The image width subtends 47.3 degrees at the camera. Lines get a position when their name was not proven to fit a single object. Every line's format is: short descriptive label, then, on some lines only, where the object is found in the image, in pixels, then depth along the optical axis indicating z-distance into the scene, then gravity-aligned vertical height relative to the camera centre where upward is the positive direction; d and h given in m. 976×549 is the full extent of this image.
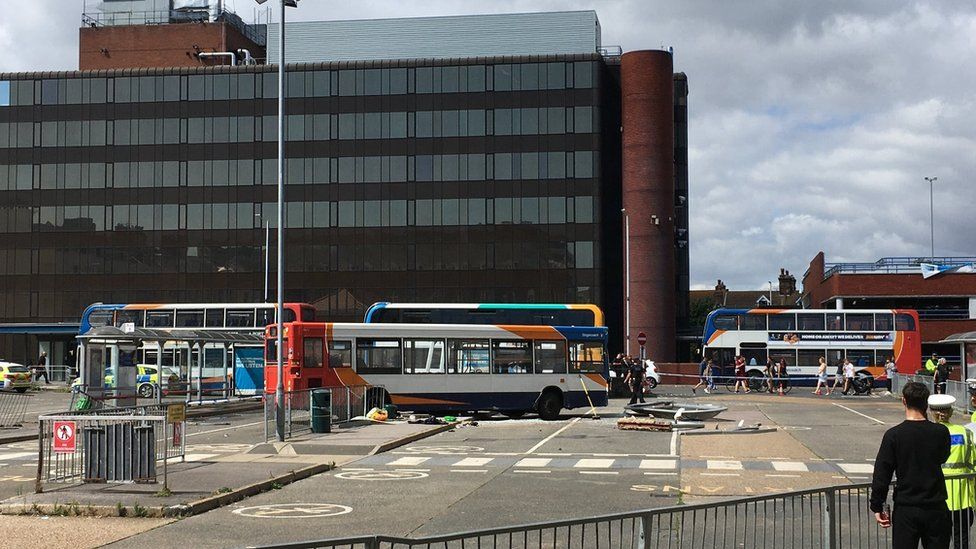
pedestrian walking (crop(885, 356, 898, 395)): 49.91 -2.69
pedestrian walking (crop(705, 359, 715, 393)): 51.66 -3.07
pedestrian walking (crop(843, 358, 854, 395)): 49.31 -2.81
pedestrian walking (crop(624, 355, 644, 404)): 38.37 -2.43
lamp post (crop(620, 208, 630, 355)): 67.31 +3.74
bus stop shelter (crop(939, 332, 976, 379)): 39.03 -1.51
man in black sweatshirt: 7.89 -1.22
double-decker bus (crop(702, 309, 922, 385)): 53.41 -1.37
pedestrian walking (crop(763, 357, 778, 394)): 52.69 -2.85
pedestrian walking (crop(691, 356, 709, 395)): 54.31 -2.92
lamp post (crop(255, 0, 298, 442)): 23.19 +2.12
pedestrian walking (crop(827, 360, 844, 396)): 50.02 -2.96
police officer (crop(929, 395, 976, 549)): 8.56 -1.26
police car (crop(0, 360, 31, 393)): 52.38 -3.19
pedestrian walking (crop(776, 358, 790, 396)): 51.44 -3.10
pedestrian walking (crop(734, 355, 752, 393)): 52.12 -2.77
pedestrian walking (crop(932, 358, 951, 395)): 38.53 -2.44
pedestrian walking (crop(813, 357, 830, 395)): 49.75 -2.83
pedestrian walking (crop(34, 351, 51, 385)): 63.73 -3.52
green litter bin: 25.25 -2.30
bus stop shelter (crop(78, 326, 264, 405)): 31.11 -1.06
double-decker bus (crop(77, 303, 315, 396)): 47.84 -0.51
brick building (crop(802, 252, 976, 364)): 70.88 +1.16
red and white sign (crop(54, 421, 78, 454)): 14.50 -1.62
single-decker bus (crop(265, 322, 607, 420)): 31.09 -1.52
